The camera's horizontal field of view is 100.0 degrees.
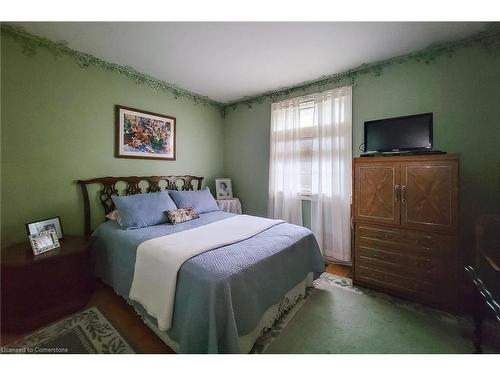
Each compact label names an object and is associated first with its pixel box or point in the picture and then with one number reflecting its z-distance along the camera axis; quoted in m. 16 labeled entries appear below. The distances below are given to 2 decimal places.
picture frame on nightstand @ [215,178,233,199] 3.80
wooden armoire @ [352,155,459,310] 1.81
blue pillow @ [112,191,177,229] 2.22
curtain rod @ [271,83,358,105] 2.75
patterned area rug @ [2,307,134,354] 1.43
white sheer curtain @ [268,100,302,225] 3.19
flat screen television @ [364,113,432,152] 2.12
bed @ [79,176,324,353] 1.21
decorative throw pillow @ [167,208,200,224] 2.47
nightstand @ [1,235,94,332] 1.58
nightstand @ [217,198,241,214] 3.58
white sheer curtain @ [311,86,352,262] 2.77
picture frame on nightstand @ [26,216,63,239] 1.88
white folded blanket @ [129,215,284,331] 1.37
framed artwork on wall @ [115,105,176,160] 2.70
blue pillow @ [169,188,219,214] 2.85
